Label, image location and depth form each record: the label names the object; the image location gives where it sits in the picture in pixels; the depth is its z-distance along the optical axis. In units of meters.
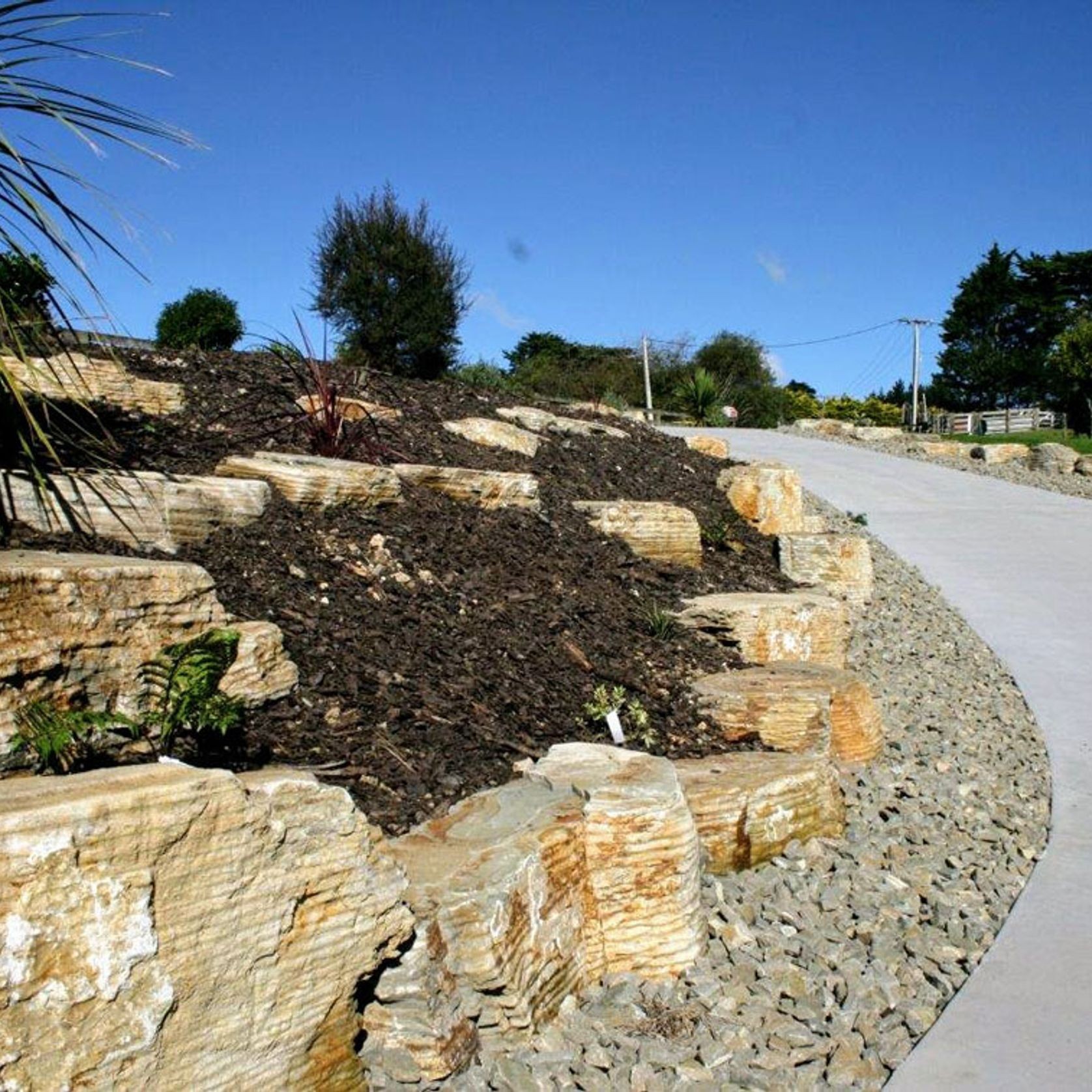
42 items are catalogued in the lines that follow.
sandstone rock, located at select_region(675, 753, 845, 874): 3.38
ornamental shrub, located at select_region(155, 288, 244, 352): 11.73
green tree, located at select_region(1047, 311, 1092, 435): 29.64
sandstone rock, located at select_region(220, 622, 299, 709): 3.12
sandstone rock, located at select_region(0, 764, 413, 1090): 1.69
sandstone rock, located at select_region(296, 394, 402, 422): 5.82
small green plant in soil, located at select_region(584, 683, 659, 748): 3.86
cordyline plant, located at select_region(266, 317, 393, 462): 5.42
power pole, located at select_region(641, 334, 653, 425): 26.45
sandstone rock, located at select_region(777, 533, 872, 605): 7.23
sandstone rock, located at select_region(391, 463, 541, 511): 5.33
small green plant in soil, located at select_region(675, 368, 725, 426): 19.11
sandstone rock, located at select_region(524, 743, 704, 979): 2.79
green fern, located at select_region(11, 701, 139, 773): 2.48
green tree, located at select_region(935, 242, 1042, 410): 45.94
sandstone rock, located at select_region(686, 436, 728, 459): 9.67
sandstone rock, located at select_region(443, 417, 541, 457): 6.97
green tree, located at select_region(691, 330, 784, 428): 31.09
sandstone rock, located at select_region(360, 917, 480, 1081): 2.19
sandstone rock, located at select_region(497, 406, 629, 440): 8.15
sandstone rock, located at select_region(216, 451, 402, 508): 4.50
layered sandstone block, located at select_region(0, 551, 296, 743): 2.64
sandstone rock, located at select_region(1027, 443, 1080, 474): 16.41
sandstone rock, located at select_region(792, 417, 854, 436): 21.08
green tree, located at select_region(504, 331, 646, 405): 25.34
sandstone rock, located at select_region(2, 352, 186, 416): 5.21
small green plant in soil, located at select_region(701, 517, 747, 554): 6.98
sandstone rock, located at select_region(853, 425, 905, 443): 19.73
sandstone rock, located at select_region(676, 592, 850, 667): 5.16
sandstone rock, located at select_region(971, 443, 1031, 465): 17.31
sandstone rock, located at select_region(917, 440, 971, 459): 16.97
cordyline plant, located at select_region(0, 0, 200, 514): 2.75
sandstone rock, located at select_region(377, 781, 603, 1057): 2.21
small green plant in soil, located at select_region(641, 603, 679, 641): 4.91
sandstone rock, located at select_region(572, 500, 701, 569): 6.03
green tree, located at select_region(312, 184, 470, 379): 15.32
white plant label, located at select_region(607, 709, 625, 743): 3.75
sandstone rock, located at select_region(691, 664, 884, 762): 4.21
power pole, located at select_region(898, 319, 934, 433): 32.50
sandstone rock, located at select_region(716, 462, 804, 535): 7.83
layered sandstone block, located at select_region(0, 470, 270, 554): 3.42
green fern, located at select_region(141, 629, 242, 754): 2.78
